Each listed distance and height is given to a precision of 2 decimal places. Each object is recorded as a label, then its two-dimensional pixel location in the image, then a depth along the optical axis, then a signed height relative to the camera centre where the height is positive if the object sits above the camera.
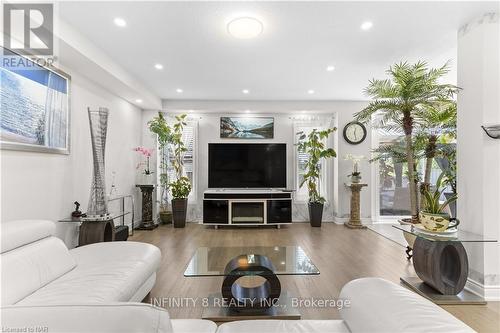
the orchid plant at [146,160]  4.94 +0.15
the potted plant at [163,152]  5.01 +0.33
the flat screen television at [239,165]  5.38 +0.06
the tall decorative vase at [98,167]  3.05 +0.00
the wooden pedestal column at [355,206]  5.12 -0.75
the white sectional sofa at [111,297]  0.60 -0.58
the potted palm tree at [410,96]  2.89 +0.84
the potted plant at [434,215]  2.42 -0.43
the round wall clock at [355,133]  5.51 +0.78
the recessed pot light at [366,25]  2.52 +1.44
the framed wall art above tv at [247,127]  5.66 +0.90
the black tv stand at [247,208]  5.02 -0.79
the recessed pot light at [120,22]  2.44 +1.41
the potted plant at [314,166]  5.16 +0.06
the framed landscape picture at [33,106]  2.29 +0.62
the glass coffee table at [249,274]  1.97 -0.90
